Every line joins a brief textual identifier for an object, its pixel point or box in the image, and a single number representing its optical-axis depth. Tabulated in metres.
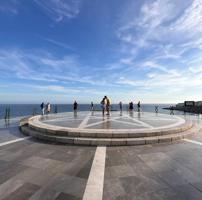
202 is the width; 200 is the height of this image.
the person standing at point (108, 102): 13.82
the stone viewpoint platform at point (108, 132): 6.03
